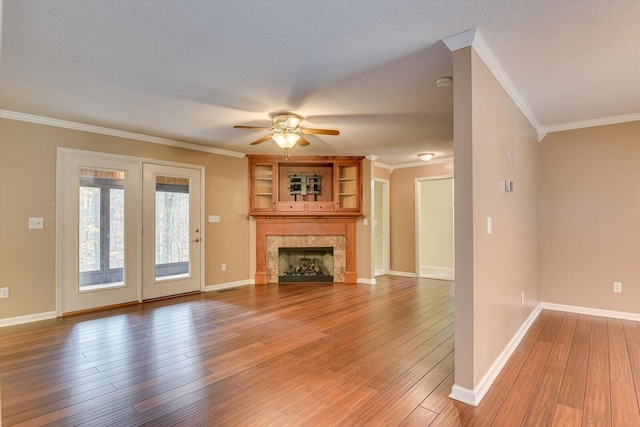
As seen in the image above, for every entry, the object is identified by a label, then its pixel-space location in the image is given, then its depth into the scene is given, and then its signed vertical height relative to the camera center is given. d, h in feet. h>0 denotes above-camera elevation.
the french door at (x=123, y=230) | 13.34 -0.52
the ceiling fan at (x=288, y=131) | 12.07 +3.34
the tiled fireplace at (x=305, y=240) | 20.04 -1.40
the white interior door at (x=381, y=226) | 23.47 -0.65
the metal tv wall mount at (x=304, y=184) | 20.30 +2.10
